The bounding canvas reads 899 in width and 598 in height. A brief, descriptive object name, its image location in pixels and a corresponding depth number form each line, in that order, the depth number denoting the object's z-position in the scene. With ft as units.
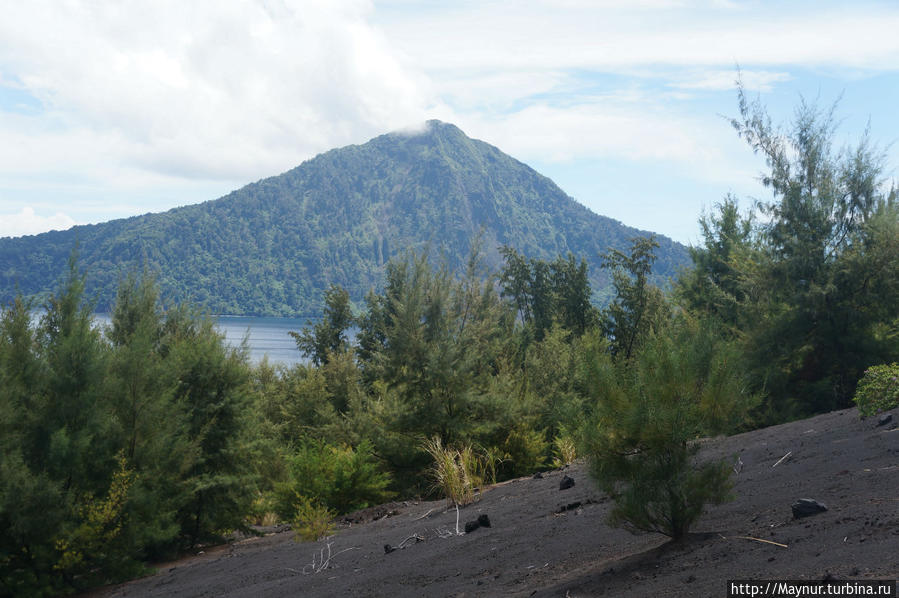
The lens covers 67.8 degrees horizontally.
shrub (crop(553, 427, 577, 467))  53.42
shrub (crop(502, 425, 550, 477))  56.13
